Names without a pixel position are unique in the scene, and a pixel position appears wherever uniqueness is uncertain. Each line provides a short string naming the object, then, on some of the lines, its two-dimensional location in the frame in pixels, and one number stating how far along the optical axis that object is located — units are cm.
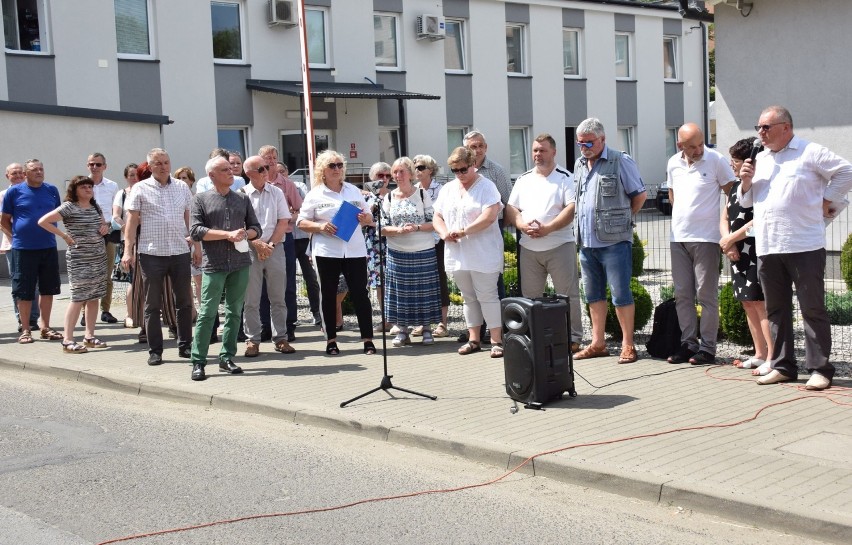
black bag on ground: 927
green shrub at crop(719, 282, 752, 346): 953
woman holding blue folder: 1021
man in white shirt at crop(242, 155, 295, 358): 1040
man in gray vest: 906
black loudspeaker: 754
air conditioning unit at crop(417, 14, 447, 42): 2962
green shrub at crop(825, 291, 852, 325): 1102
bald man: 873
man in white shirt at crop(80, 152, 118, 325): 1324
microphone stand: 820
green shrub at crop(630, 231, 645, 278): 1395
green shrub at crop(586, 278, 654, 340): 1045
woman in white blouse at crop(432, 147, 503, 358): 962
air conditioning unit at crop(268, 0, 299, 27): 2673
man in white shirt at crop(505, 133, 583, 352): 951
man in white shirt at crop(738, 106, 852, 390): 760
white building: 2342
